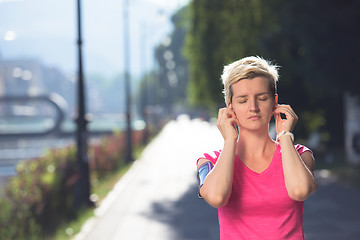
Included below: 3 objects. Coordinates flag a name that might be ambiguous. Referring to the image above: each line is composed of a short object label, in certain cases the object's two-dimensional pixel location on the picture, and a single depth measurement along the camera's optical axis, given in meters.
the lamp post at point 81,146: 21.84
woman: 4.19
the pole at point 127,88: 42.97
